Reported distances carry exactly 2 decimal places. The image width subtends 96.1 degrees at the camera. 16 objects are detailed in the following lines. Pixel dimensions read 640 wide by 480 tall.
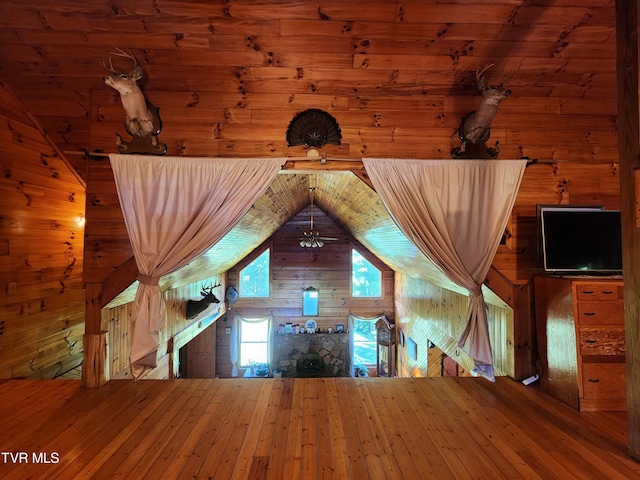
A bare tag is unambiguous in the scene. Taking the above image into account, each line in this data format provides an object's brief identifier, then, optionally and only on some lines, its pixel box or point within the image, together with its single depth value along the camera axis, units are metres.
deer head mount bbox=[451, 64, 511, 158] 2.08
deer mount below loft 4.55
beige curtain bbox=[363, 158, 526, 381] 2.25
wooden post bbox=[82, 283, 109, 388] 2.31
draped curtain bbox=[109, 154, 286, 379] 2.21
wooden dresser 1.97
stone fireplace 7.18
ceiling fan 4.57
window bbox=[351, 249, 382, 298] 7.21
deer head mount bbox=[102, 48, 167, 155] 2.00
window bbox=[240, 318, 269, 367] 7.38
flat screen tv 2.25
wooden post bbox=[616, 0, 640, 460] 1.54
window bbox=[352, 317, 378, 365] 7.40
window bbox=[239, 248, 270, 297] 7.23
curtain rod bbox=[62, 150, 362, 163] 2.29
